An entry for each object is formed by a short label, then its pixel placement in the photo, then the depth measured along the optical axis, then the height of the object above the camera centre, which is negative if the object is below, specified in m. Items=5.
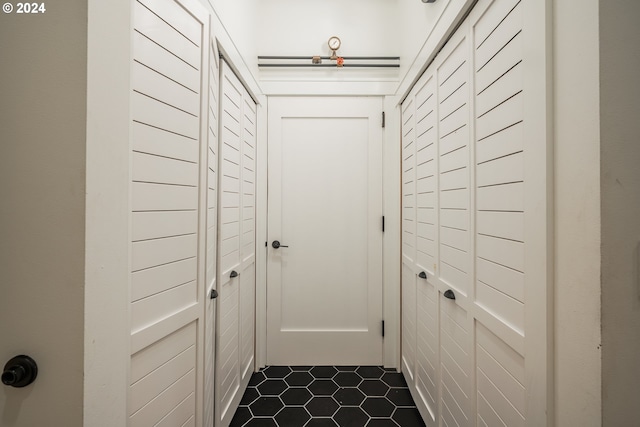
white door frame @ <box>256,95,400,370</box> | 2.09 -0.16
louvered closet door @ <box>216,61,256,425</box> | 1.45 -0.18
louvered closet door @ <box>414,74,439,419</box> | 1.44 -0.13
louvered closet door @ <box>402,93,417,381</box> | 1.79 -0.15
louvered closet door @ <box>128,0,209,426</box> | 0.83 +0.01
